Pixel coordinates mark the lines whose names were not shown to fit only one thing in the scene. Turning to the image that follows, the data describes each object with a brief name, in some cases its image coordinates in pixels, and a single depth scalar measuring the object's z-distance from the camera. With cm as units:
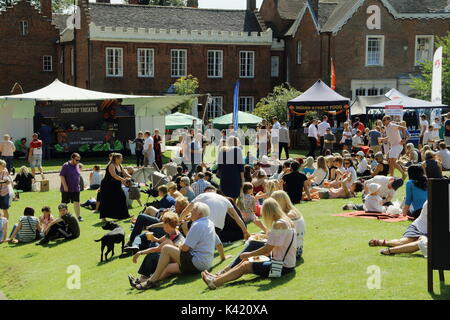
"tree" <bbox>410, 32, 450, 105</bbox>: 4328
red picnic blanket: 1521
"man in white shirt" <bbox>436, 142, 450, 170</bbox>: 2312
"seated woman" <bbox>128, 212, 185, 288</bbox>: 1252
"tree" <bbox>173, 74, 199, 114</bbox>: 4719
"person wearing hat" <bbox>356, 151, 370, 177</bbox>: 2181
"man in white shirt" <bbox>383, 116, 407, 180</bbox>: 2192
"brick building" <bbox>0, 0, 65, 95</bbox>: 5628
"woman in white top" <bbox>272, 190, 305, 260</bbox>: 1174
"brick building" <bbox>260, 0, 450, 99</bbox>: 4825
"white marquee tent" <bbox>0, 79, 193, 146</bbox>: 3509
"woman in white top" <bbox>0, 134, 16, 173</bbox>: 2630
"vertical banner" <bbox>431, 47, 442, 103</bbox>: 3250
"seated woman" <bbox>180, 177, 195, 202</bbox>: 1720
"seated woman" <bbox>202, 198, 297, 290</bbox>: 1113
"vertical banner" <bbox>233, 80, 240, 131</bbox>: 2825
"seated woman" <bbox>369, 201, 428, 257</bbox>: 1167
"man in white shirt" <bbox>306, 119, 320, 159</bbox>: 3014
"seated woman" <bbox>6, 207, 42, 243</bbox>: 1830
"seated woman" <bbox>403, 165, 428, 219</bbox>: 1357
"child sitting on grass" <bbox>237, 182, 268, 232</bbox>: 1606
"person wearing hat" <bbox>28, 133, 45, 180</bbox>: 2688
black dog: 1527
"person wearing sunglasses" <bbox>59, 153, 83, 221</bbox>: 1927
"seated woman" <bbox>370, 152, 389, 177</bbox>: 1961
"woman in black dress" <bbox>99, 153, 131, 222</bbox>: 1873
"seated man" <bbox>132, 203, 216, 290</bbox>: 1207
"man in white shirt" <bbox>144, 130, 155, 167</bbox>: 2744
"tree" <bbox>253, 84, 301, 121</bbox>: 4228
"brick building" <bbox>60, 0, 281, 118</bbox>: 4859
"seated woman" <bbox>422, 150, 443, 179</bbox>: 1530
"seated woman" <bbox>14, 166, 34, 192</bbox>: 2564
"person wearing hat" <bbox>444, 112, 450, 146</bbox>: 2572
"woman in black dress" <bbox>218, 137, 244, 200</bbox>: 1767
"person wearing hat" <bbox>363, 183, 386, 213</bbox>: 1627
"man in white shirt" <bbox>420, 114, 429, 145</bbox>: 2883
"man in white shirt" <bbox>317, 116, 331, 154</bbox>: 3034
